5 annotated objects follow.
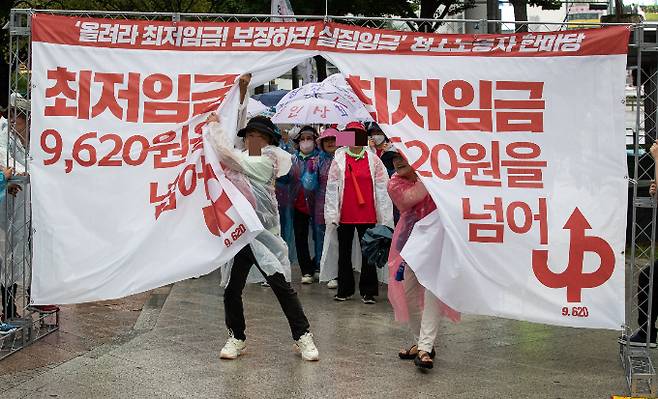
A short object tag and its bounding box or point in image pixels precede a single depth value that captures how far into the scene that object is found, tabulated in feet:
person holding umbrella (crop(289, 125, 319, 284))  36.94
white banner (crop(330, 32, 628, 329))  22.00
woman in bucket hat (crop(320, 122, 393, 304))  32.99
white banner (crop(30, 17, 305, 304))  22.65
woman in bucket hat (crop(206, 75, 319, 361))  23.39
